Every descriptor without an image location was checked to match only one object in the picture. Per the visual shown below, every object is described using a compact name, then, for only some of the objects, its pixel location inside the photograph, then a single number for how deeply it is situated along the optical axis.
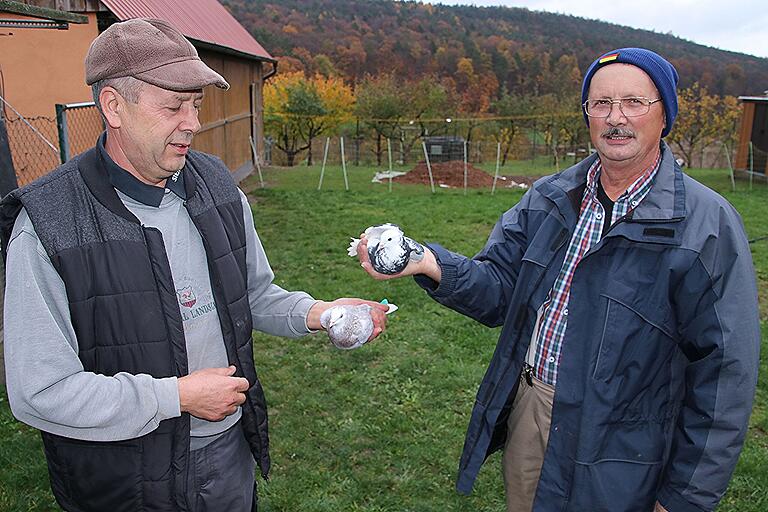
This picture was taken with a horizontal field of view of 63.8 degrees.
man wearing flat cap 1.75
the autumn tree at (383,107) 33.56
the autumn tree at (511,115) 36.25
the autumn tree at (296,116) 32.94
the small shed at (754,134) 20.69
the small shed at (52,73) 8.45
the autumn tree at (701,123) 33.91
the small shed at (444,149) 24.80
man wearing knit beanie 2.08
